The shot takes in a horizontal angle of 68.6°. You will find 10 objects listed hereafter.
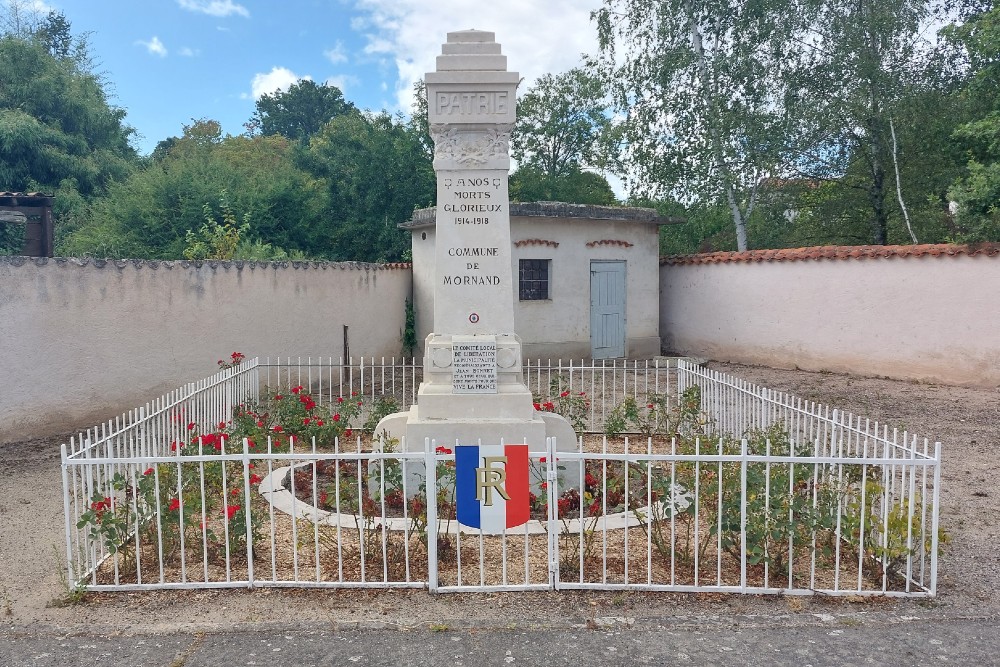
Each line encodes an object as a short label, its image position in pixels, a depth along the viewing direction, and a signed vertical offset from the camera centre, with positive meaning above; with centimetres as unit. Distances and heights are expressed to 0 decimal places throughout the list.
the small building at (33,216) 870 +109
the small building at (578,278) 1423 +42
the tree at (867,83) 1555 +462
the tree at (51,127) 1872 +503
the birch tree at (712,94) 1652 +477
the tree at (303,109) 4266 +1134
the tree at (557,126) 2397 +570
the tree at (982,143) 1135 +249
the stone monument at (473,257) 587 +35
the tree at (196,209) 1570 +218
